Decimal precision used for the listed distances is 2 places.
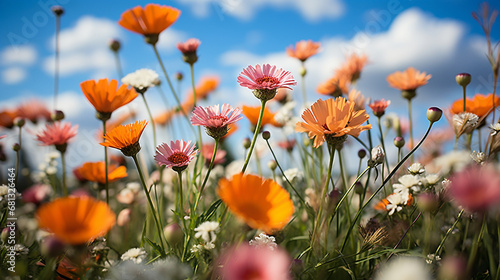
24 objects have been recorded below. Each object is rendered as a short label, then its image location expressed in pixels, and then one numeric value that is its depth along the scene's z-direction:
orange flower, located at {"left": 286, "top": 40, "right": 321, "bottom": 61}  1.20
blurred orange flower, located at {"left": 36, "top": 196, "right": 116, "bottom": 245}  0.38
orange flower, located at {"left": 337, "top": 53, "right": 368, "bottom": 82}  1.23
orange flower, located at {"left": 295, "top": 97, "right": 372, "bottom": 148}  0.52
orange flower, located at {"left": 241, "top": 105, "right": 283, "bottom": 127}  0.87
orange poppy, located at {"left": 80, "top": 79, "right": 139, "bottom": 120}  0.68
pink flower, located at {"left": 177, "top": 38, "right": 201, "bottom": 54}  0.91
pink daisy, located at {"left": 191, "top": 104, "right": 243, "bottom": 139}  0.59
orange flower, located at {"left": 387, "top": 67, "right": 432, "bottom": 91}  0.96
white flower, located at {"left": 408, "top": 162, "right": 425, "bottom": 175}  0.66
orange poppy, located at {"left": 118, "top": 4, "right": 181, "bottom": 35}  0.82
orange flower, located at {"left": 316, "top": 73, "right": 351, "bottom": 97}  0.94
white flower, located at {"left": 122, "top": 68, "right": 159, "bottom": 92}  0.85
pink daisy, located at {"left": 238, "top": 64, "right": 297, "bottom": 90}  0.57
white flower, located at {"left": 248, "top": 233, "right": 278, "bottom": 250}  0.56
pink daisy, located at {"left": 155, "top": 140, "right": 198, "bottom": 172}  0.58
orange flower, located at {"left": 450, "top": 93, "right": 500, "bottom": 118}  0.87
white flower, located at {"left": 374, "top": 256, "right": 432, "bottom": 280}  0.29
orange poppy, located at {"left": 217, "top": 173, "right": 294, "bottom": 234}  0.39
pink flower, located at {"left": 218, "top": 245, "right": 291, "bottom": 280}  0.33
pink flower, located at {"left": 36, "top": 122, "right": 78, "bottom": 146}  0.80
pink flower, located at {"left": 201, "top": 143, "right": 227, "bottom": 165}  1.03
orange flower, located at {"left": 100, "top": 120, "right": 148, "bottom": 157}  0.56
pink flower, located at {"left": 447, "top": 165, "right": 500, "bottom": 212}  0.31
